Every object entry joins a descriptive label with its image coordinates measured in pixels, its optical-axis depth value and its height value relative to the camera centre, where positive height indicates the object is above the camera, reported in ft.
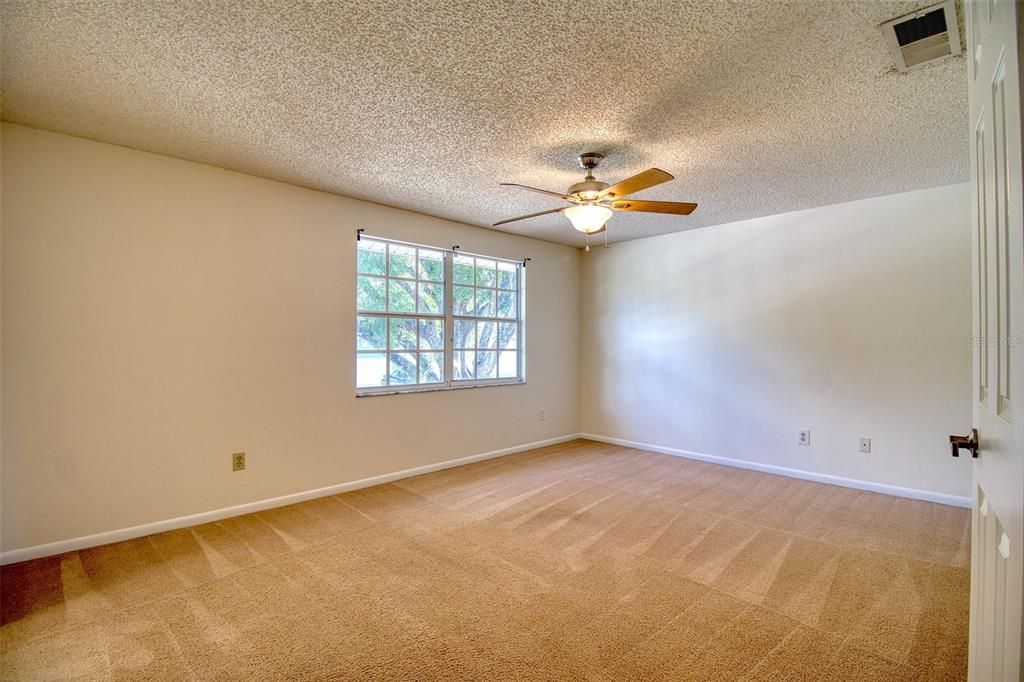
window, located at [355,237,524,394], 12.95 +0.82
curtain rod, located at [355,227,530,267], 12.57 +3.06
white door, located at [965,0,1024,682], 2.35 +0.06
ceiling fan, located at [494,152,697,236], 8.81 +2.82
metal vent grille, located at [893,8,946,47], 5.43 +3.92
